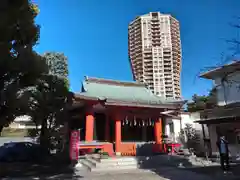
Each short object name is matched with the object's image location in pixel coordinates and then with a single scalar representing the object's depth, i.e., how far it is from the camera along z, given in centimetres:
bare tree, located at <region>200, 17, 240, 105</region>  1576
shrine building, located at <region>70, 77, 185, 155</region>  1338
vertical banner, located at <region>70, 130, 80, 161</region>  1127
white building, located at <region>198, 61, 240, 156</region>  1390
